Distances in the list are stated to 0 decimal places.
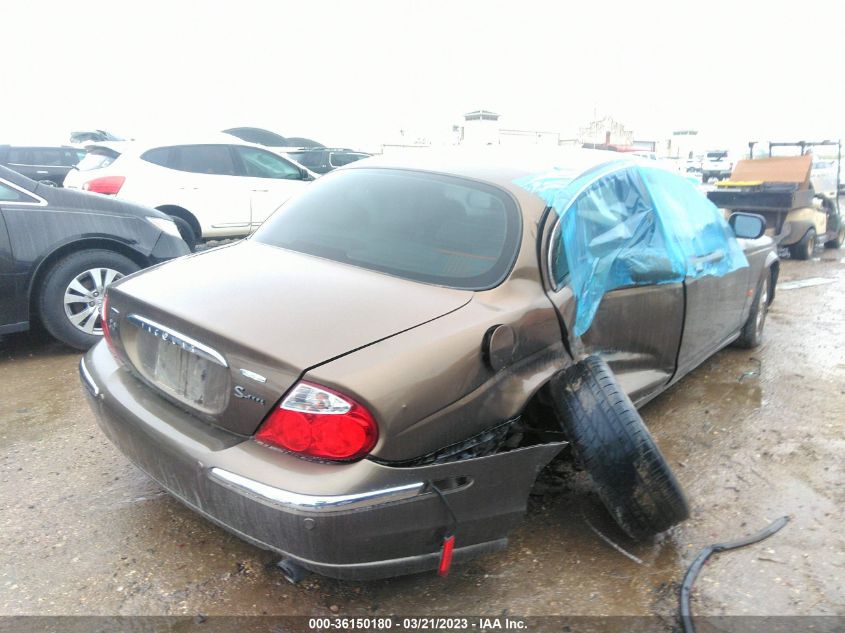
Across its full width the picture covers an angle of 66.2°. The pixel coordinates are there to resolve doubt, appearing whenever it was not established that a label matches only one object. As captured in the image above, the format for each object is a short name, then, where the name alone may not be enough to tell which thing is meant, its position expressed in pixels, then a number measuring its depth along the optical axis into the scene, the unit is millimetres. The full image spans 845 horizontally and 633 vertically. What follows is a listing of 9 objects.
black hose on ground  2250
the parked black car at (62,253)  4340
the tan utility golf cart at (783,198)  8664
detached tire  2420
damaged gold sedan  1957
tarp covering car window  2777
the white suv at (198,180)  7406
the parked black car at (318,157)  13445
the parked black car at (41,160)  12562
